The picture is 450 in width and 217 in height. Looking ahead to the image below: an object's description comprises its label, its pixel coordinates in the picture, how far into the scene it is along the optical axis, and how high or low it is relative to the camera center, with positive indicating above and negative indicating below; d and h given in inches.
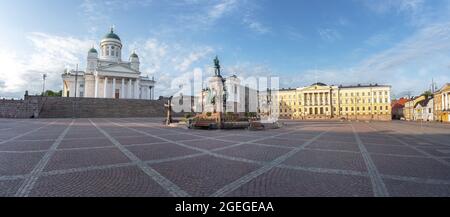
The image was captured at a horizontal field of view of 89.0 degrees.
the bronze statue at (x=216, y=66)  1174.2 +245.1
